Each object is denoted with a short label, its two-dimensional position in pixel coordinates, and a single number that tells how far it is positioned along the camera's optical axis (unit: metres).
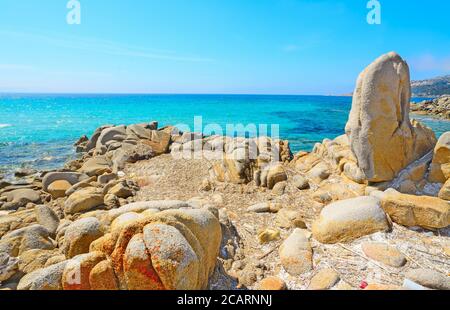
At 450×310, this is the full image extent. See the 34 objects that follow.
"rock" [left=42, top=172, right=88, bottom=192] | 9.53
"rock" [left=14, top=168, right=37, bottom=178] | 12.07
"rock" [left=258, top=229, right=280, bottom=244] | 5.34
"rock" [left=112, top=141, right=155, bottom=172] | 11.48
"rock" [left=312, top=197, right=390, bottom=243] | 4.88
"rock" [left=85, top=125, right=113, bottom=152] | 17.17
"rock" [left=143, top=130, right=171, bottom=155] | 12.68
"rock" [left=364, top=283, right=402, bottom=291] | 3.67
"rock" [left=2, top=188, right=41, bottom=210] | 8.39
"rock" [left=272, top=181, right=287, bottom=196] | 7.59
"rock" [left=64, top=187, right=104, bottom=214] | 7.21
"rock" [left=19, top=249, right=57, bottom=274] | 4.18
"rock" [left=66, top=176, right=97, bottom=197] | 8.73
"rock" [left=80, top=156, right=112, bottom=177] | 10.59
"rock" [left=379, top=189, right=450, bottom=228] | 4.83
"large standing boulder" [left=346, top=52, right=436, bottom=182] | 5.93
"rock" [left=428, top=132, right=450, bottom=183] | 5.69
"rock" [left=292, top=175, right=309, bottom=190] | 7.61
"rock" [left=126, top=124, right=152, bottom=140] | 14.32
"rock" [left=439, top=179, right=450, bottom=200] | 5.39
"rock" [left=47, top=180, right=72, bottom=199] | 8.96
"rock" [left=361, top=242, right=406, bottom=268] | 4.26
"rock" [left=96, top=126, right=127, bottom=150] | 15.34
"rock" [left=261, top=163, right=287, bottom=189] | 8.00
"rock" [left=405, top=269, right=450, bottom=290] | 3.59
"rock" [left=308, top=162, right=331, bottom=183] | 7.77
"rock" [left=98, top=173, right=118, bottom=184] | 9.52
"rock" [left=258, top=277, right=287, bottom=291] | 4.07
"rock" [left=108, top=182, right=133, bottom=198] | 8.03
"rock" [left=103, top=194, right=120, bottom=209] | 7.43
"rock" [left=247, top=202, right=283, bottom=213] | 6.60
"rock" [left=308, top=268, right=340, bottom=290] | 4.01
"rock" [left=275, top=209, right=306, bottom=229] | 5.72
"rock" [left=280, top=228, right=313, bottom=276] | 4.42
